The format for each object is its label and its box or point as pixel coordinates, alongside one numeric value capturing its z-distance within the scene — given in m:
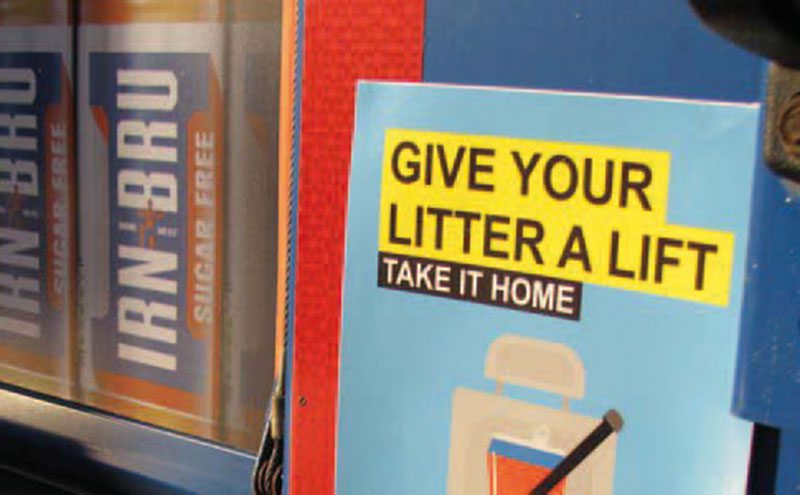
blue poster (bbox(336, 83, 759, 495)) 0.94
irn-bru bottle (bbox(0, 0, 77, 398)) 1.71
